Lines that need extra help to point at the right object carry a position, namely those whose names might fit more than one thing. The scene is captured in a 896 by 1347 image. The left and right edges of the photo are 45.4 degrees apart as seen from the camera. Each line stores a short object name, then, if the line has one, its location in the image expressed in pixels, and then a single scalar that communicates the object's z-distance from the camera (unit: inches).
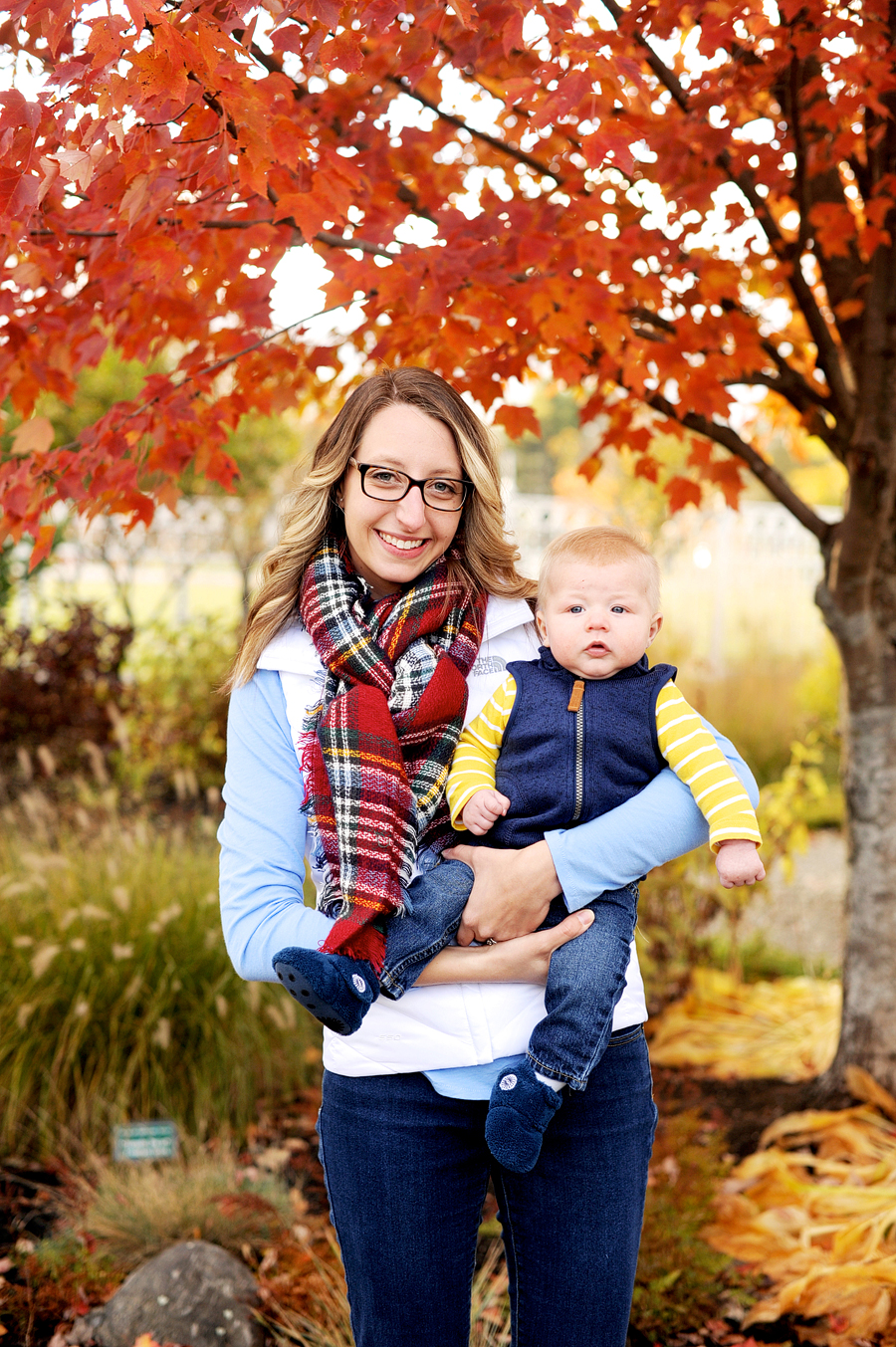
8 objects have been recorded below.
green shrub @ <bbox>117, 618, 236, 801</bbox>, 257.6
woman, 64.7
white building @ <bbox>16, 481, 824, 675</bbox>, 390.0
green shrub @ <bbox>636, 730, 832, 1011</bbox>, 184.1
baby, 61.8
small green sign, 128.0
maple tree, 72.5
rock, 102.0
